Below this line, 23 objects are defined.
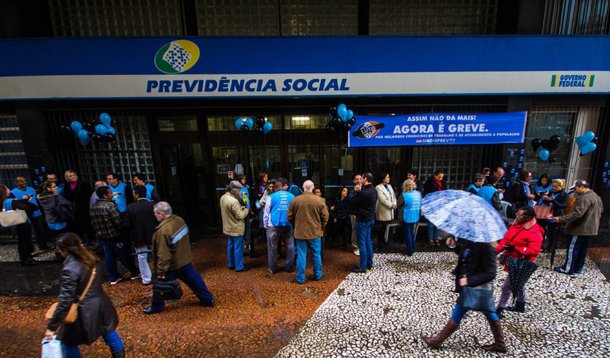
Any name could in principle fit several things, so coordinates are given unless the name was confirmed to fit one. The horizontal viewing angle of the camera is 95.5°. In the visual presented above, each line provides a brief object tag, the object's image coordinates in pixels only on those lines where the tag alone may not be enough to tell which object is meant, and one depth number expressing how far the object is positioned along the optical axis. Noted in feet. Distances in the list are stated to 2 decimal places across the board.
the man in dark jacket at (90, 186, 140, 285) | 14.07
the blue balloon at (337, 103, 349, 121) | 19.31
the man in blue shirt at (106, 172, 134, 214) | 18.37
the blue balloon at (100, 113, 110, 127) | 19.53
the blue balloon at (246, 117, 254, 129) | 20.99
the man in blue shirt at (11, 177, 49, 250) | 17.81
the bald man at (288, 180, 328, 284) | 14.28
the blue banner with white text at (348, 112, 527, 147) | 20.65
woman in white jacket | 17.71
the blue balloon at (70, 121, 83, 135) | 19.30
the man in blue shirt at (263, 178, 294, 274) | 15.43
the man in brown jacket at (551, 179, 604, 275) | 14.19
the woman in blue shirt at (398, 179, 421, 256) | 17.63
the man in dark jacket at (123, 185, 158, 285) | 13.97
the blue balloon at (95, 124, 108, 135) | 19.38
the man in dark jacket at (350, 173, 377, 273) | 15.08
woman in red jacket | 11.02
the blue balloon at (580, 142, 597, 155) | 20.47
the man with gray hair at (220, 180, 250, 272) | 15.32
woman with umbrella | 8.86
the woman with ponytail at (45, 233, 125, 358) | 8.08
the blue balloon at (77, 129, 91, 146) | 19.12
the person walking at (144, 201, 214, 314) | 11.41
